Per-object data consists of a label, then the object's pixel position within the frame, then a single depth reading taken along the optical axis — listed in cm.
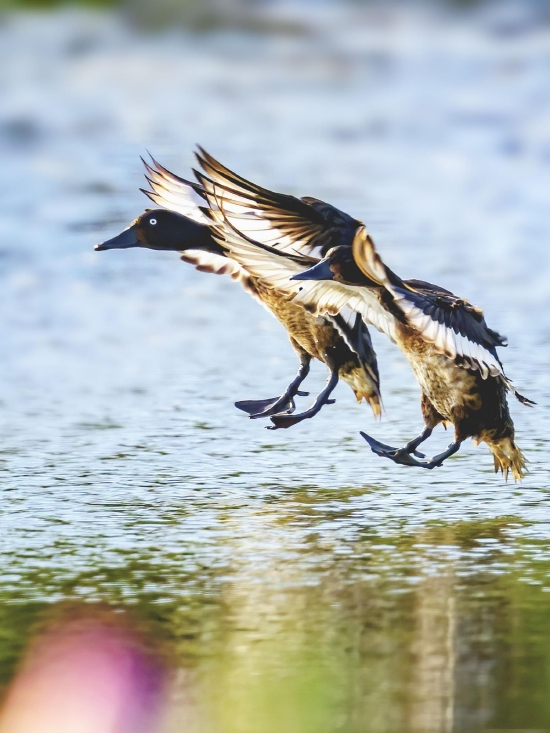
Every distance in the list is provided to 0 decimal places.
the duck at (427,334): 1141
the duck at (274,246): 1296
